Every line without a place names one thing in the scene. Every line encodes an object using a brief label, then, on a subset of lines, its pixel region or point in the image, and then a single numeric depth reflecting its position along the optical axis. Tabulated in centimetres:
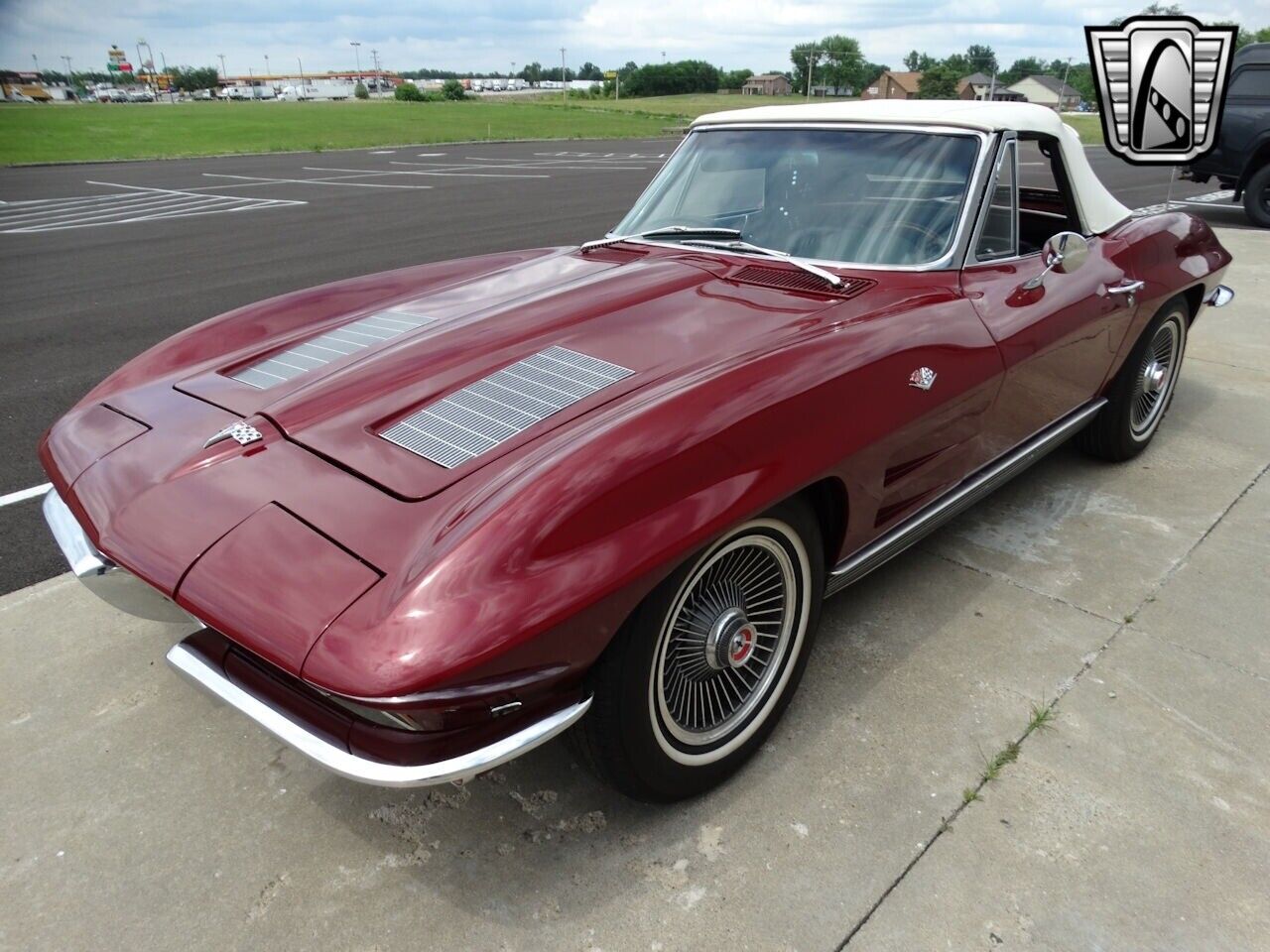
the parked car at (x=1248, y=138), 1043
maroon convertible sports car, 162
